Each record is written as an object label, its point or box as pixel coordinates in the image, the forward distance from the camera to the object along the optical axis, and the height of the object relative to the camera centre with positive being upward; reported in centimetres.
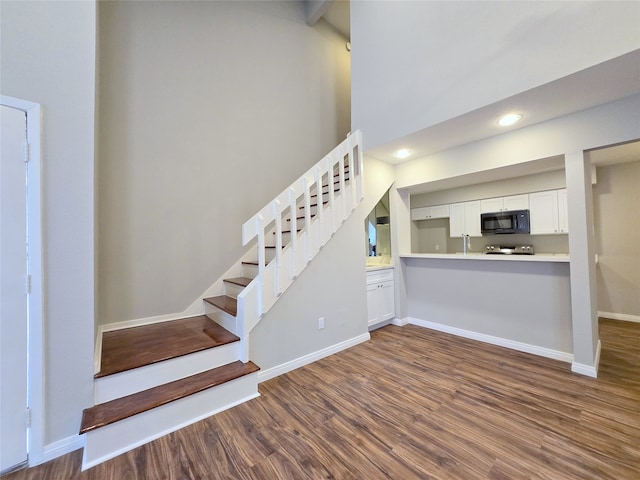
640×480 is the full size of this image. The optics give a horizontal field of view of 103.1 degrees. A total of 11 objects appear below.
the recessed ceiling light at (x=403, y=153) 334 +120
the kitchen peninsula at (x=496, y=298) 270 -74
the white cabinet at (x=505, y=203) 420 +61
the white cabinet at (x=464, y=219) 473 +40
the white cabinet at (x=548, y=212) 386 +40
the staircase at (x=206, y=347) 165 -83
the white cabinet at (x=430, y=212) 516 +61
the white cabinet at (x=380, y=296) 350 -78
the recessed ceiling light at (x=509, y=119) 244 +118
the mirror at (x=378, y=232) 474 +20
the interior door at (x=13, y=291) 143 -22
